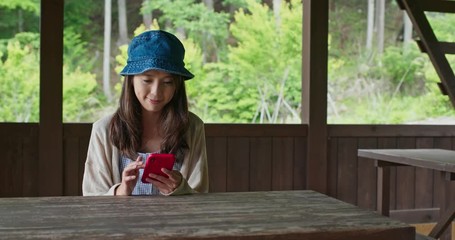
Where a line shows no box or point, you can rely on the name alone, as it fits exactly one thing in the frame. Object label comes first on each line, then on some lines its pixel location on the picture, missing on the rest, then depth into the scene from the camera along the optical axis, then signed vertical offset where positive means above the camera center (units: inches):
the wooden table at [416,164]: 101.9 -10.6
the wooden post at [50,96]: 121.5 +4.0
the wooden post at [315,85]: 141.8 +8.9
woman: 68.8 -2.1
